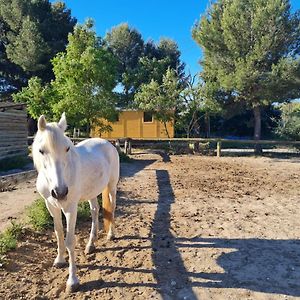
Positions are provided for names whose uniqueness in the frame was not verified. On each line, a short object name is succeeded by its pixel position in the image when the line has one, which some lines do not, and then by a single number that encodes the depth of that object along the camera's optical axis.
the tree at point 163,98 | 18.38
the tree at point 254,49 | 16.97
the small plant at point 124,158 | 13.05
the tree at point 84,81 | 14.27
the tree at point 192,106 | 18.04
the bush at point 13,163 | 10.96
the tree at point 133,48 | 32.41
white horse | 2.74
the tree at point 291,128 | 18.56
